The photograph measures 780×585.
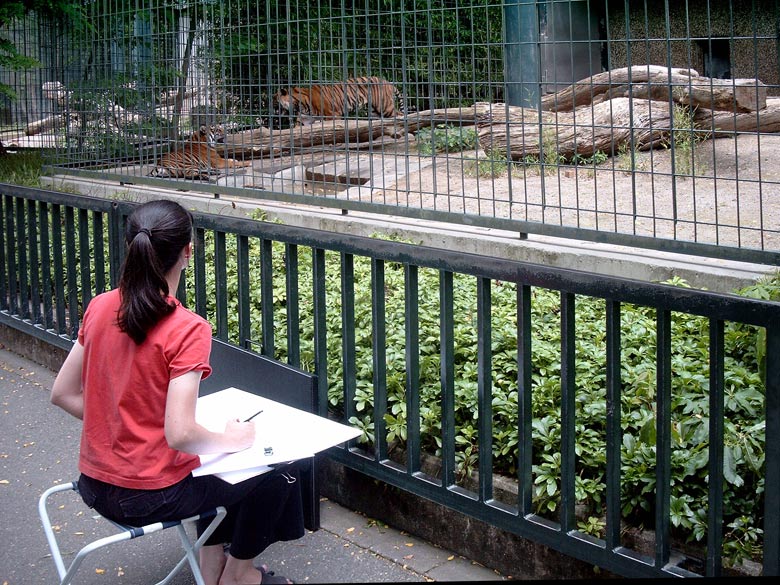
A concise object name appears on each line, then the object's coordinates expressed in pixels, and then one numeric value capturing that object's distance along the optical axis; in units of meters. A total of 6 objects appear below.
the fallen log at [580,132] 7.26
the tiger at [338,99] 7.18
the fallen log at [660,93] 7.60
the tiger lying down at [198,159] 8.46
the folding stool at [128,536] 2.92
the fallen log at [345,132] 6.95
